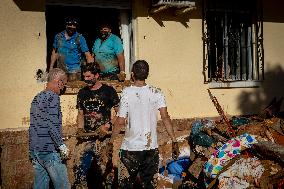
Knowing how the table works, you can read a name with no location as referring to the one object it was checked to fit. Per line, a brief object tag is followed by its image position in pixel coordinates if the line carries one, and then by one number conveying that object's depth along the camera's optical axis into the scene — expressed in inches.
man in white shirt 195.8
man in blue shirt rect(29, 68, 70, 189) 190.7
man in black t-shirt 235.0
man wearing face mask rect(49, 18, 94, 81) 276.5
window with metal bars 341.4
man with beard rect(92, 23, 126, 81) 287.9
